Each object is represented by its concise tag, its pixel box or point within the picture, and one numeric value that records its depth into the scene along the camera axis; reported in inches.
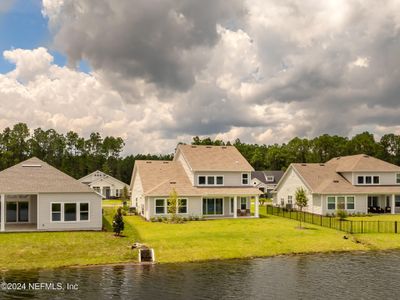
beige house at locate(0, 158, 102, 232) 1454.2
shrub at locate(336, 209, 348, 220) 1887.3
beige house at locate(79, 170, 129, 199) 3580.2
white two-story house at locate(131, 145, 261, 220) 1913.1
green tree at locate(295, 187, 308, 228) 1919.3
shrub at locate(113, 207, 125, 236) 1403.8
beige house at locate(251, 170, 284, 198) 3722.9
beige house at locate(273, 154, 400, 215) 2122.3
